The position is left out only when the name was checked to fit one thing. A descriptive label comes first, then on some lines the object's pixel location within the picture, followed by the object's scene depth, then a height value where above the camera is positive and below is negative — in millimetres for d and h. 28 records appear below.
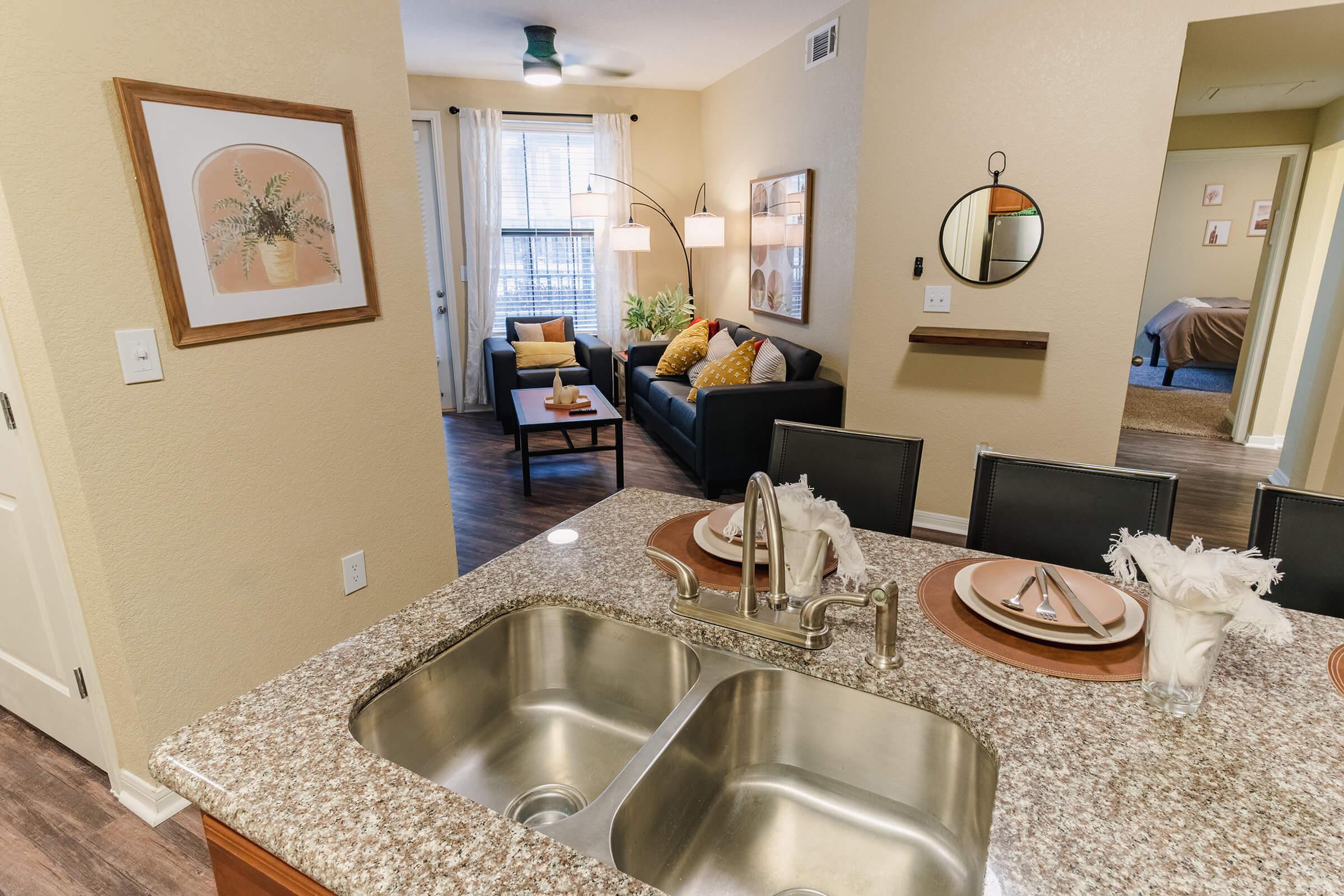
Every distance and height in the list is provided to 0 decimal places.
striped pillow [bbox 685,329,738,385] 5055 -636
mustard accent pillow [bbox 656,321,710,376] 5230 -674
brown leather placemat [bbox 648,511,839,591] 1303 -563
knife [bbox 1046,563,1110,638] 1096 -544
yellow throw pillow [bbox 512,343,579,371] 5594 -726
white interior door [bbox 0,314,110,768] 1665 -873
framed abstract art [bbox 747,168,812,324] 4430 +66
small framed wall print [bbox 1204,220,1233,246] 8219 +207
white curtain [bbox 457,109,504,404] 5781 +295
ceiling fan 4324 +1232
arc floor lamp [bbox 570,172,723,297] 5398 +213
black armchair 5402 -835
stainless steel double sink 952 -733
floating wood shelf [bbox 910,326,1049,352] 3088 -359
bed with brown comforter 7285 -835
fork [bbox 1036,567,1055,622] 1138 -550
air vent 3961 +1157
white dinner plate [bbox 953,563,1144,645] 1099 -568
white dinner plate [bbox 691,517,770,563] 1356 -538
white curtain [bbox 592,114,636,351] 6047 +157
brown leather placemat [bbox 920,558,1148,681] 1041 -584
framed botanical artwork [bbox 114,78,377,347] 1666 +131
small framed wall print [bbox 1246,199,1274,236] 8016 +359
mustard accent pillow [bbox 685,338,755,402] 4312 -661
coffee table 4102 -898
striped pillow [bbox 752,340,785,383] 4176 -626
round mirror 3111 +78
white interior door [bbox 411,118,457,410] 5770 +40
